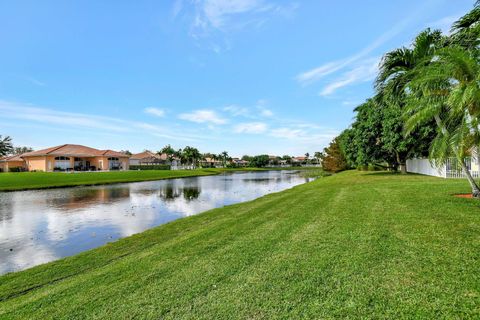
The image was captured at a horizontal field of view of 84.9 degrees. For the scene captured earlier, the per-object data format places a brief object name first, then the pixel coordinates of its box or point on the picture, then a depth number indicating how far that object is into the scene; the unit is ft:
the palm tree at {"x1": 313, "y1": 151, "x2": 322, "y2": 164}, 438.81
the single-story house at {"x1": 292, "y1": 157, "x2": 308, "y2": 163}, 574.72
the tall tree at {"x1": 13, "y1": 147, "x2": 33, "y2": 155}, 404.47
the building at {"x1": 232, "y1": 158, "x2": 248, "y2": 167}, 490.61
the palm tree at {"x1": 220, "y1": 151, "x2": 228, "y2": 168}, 451.53
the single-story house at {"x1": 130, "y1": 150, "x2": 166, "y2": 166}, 340.18
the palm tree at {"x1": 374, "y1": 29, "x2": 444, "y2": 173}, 34.86
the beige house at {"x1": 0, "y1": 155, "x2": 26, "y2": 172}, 222.69
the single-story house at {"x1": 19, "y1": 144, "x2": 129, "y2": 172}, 200.44
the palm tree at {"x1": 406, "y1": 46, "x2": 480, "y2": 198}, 22.53
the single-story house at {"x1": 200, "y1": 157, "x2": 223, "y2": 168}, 439.63
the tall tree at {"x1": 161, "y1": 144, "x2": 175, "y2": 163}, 334.85
